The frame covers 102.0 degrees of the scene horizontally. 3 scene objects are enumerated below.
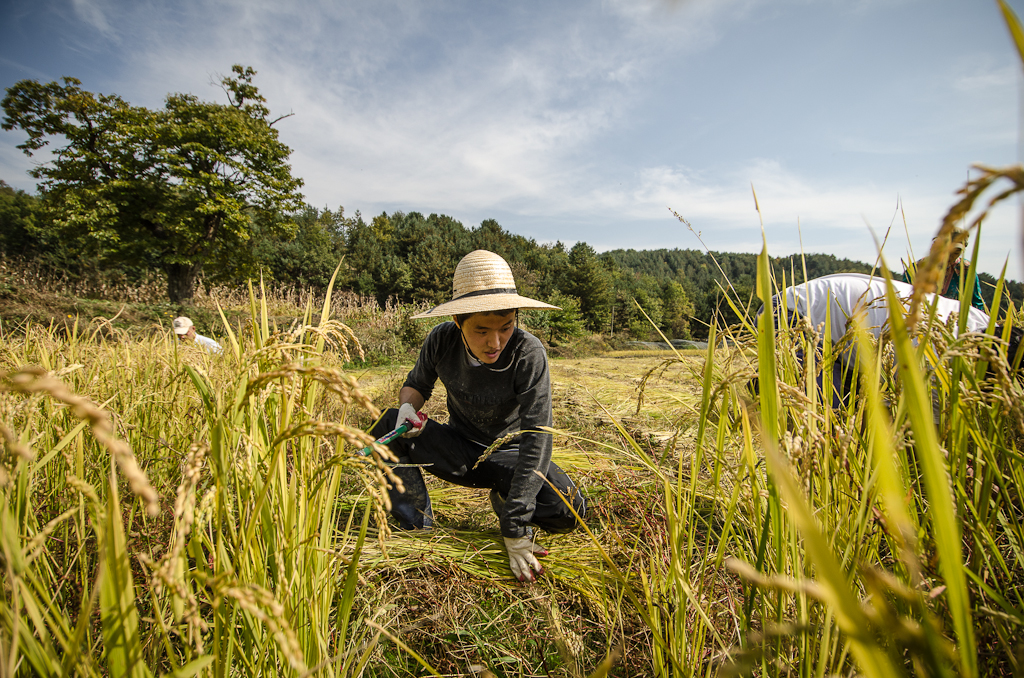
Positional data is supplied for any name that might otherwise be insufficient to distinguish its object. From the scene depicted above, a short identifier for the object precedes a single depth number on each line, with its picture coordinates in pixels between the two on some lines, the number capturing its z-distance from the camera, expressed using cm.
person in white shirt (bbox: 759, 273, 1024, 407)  246
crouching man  165
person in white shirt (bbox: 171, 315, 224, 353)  358
